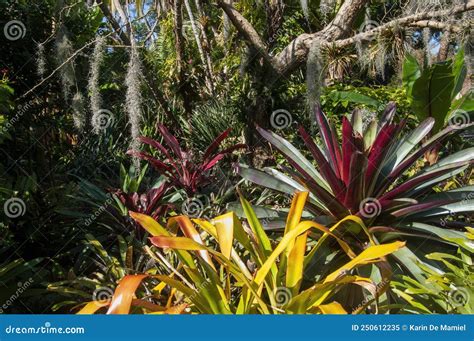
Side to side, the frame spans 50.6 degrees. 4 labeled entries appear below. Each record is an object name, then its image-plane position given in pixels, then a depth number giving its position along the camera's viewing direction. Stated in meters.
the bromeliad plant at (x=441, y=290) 2.40
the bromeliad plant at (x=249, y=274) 2.25
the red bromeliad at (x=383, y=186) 3.23
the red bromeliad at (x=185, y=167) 4.66
